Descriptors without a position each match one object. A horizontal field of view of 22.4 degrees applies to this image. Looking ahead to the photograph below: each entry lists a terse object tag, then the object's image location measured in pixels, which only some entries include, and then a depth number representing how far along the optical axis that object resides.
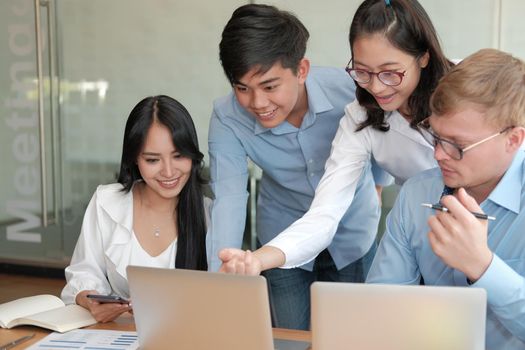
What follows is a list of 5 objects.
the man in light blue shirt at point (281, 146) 3.05
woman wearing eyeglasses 2.89
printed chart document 2.83
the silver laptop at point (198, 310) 2.54
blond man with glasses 2.53
